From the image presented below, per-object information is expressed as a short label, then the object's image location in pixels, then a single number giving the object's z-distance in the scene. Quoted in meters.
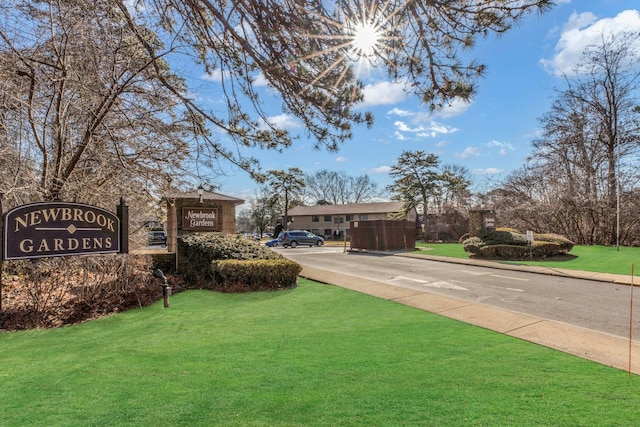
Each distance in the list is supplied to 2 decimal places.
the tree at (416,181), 38.25
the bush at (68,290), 6.09
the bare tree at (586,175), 22.83
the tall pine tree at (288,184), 50.09
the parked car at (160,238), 27.67
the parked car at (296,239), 32.25
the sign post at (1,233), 4.99
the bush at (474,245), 16.73
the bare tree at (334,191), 70.31
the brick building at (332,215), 52.29
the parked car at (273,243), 34.00
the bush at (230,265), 8.88
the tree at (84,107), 5.74
